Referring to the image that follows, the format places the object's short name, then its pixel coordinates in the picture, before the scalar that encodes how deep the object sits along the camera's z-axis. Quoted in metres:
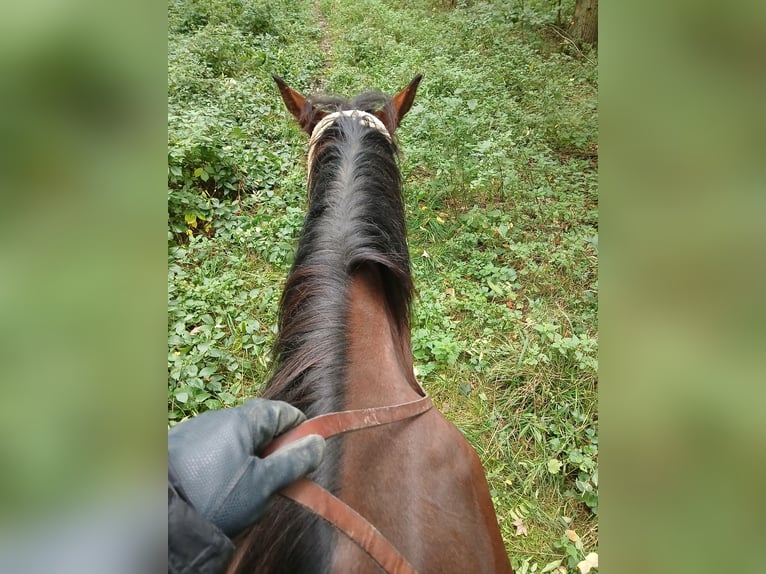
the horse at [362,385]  1.16
